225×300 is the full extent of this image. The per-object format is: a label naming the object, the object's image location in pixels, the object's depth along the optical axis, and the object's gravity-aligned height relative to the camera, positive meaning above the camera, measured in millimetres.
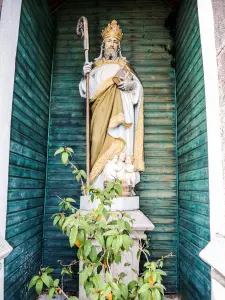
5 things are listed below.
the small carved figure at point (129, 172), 2612 +111
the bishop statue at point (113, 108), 2764 +777
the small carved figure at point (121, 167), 2607 +156
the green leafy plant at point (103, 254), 1274 -361
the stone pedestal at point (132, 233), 2222 -394
